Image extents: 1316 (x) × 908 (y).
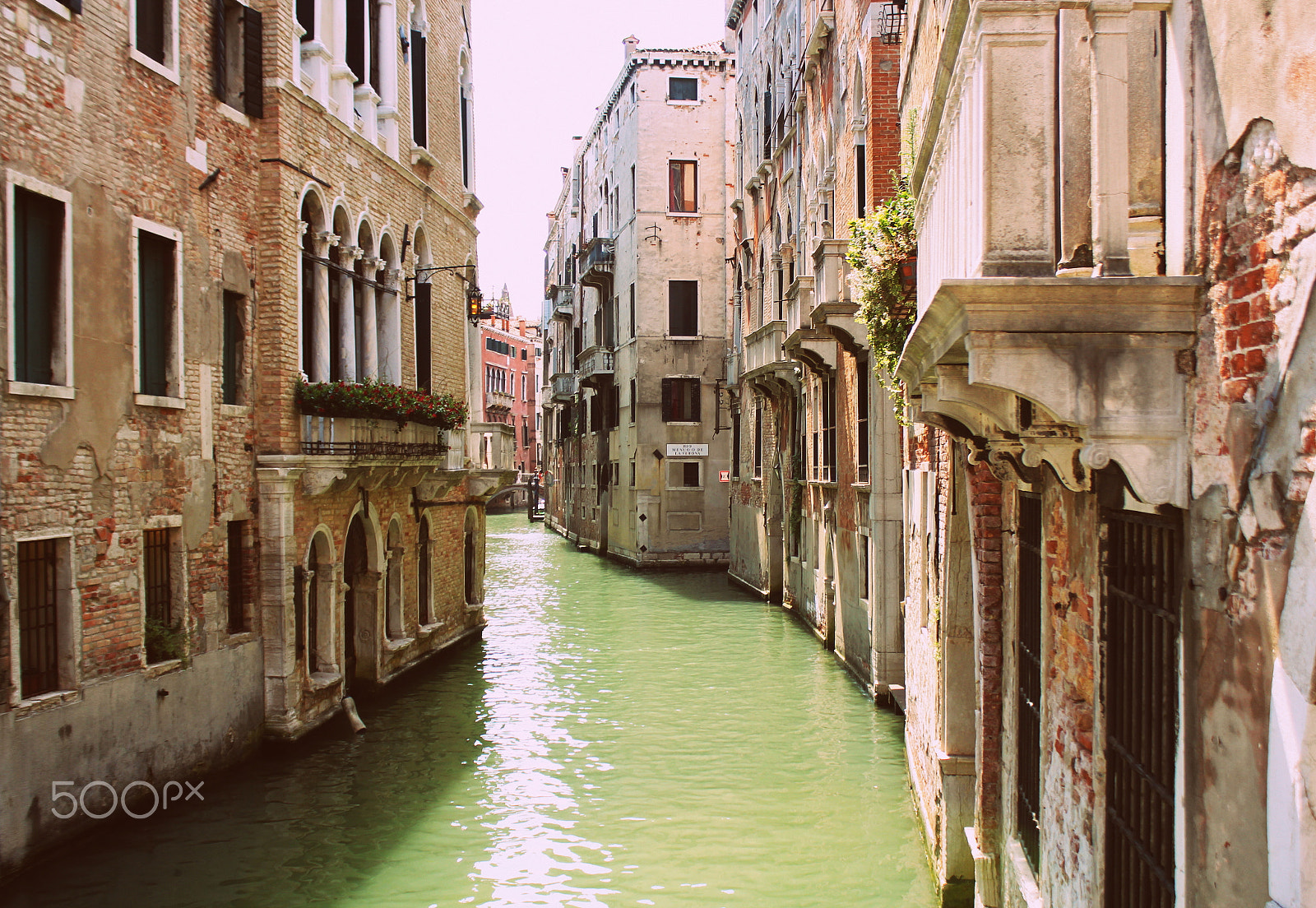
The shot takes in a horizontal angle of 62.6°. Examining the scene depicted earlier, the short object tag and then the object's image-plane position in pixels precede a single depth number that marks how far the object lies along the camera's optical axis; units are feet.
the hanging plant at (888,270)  25.76
